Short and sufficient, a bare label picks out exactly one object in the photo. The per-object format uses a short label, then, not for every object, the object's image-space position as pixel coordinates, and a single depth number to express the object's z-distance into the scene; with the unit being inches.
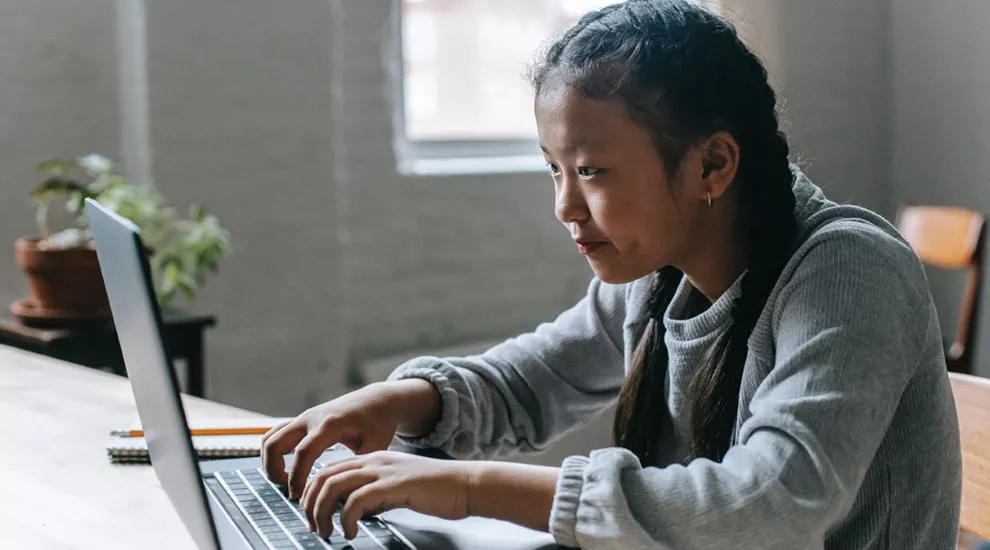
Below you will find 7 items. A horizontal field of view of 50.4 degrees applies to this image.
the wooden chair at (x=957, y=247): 96.0
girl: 29.1
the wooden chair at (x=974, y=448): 40.1
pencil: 43.9
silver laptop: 25.2
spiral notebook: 41.5
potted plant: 76.0
